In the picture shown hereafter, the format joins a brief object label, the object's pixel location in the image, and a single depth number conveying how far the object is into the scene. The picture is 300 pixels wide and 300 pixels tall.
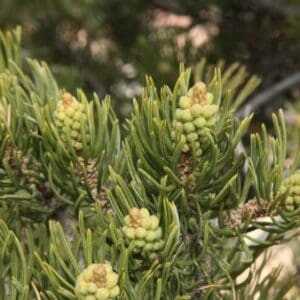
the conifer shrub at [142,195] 0.52
